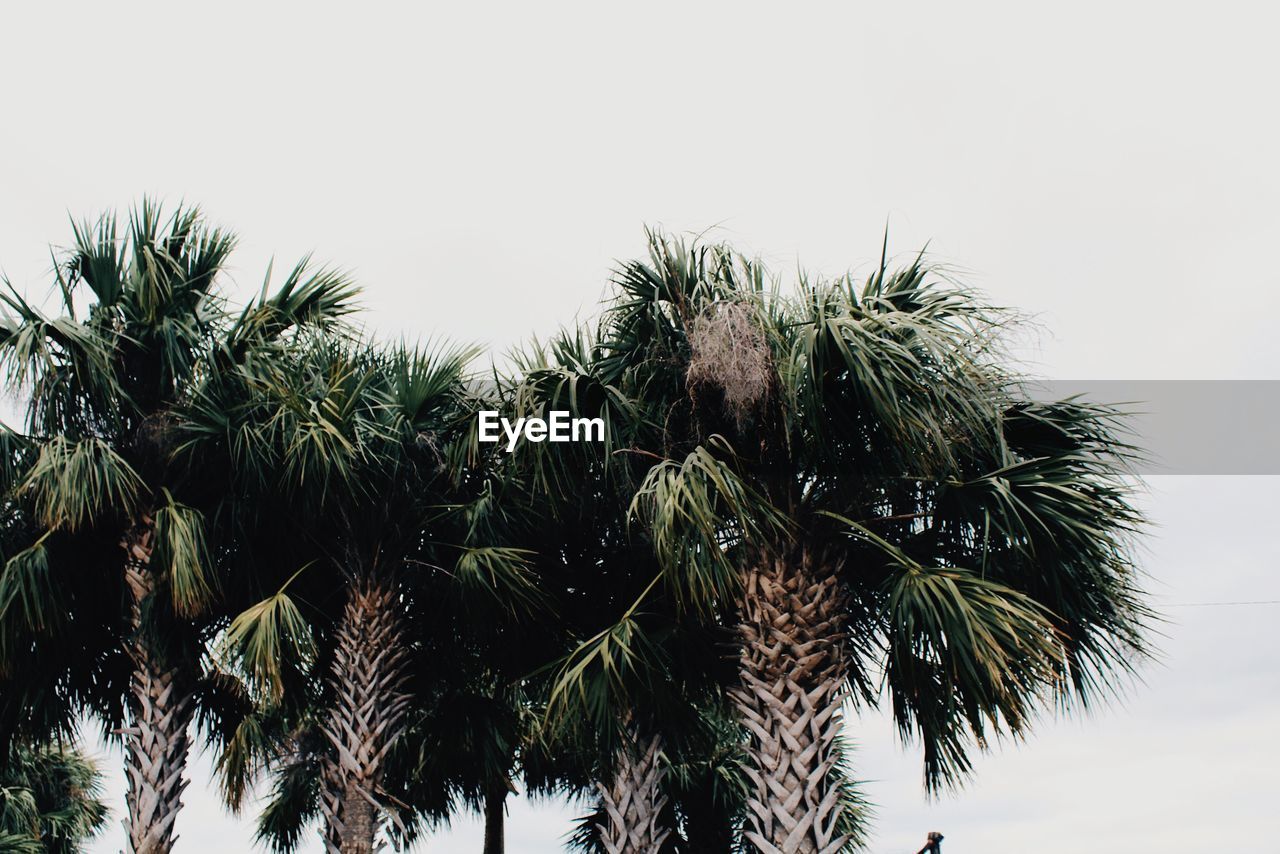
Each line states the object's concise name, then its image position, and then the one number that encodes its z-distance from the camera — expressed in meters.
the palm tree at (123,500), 10.23
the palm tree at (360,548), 9.95
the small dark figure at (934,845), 11.34
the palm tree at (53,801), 19.17
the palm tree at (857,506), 8.03
